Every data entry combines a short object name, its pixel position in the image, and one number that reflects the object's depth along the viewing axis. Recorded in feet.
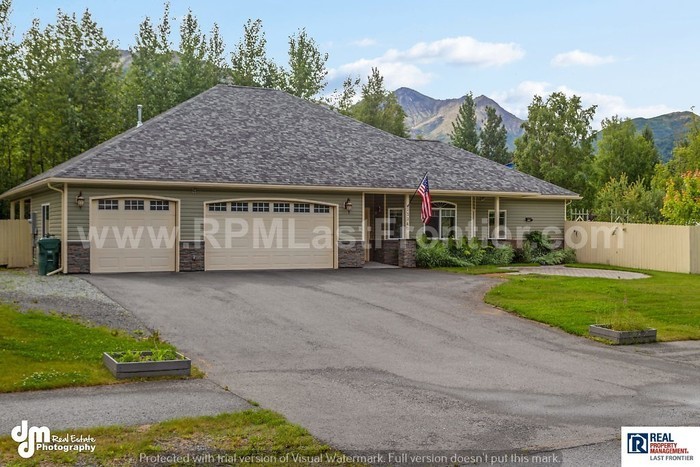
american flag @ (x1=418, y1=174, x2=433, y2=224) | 74.54
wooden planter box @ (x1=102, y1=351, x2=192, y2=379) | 30.17
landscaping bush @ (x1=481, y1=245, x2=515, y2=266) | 87.71
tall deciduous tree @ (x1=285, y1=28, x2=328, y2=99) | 173.58
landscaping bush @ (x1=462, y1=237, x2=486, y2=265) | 85.25
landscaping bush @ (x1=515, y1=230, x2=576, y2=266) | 92.02
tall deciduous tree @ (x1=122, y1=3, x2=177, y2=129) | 137.28
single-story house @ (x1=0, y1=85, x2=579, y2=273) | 69.67
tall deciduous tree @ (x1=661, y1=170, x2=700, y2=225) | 99.25
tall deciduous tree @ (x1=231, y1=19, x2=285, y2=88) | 167.73
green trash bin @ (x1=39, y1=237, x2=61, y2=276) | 66.74
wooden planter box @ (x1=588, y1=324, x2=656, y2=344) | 43.14
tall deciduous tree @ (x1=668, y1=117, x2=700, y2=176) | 200.44
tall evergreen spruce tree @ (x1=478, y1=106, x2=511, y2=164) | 267.18
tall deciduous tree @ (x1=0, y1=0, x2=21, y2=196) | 112.16
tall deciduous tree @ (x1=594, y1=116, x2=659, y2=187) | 230.68
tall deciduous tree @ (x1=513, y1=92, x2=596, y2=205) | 180.27
